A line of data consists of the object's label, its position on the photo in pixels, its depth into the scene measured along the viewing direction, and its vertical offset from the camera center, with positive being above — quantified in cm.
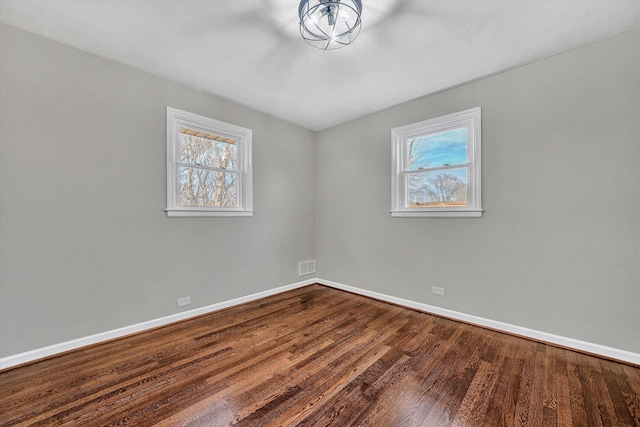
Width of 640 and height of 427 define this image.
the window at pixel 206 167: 297 +58
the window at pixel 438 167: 297 +57
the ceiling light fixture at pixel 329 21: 179 +144
